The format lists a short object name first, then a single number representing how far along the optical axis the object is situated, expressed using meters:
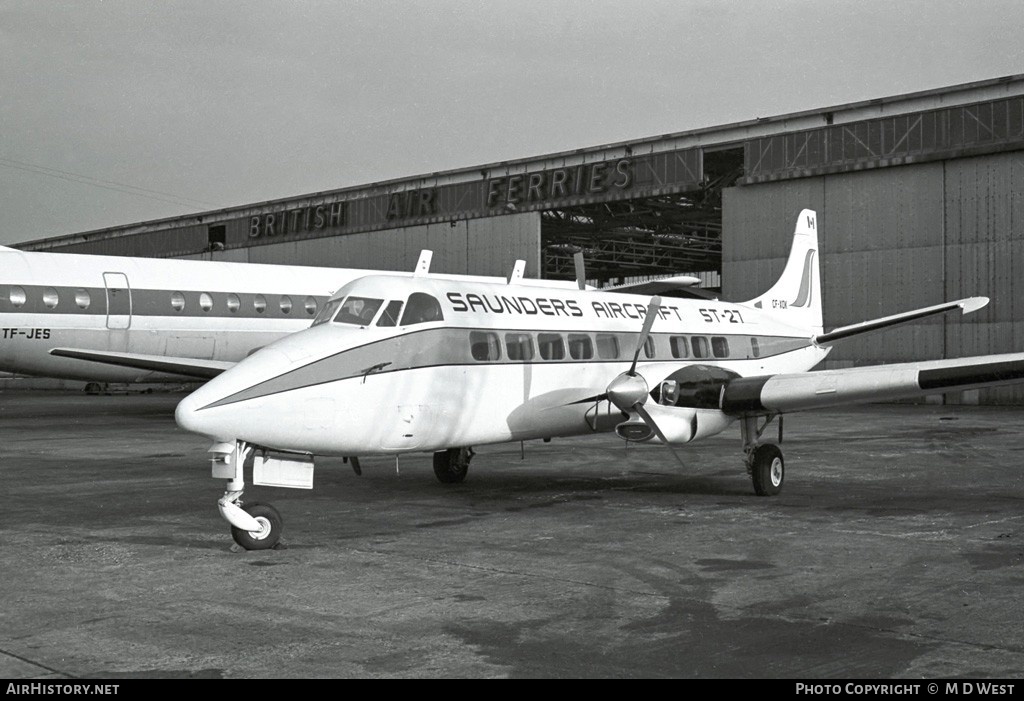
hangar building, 32.84
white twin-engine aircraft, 9.56
